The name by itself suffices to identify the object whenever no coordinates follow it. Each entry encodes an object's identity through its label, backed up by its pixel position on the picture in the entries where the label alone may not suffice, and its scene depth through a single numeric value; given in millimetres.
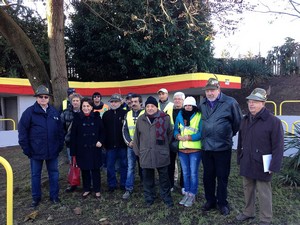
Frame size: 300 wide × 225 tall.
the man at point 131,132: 4021
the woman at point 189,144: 3565
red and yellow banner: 9219
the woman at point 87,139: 3932
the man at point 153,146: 3616
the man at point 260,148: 2933
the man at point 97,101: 4589
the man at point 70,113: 4194
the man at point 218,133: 3312
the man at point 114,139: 4139
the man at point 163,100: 4256
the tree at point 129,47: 9902
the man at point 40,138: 3668
